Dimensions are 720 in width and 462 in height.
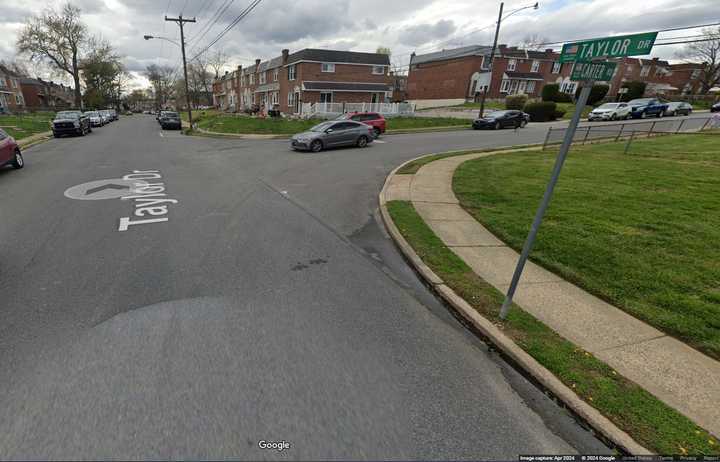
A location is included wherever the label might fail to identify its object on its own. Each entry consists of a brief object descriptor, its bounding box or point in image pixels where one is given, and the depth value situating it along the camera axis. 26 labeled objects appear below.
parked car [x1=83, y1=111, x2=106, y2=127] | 31.11
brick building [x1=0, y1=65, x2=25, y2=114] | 55.53
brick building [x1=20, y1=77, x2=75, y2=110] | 73.25
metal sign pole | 2.65
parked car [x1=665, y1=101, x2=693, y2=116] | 33.62
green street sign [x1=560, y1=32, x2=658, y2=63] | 2.41
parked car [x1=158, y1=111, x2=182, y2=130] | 28.89
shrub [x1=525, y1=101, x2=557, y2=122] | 32.19
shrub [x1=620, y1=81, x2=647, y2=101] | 43.31
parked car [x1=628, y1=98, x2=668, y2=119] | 30.64
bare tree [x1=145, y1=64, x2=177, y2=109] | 97.62
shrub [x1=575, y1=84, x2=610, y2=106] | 38.56
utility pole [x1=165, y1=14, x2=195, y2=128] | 25.52
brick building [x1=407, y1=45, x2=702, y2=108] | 45.22
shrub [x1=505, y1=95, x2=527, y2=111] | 36.41
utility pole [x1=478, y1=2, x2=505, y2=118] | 25.33
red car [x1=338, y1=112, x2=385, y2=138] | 21.97
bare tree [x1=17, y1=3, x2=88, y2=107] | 45.84
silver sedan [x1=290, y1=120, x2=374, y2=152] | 15.41
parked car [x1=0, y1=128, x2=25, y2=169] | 9.59
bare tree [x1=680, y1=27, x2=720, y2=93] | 54.25
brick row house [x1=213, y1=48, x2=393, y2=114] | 35.00
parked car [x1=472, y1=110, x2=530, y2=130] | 26.09
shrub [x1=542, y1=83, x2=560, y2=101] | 37.19
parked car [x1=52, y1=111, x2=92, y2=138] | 20.78
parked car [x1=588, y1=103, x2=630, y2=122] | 29.22
